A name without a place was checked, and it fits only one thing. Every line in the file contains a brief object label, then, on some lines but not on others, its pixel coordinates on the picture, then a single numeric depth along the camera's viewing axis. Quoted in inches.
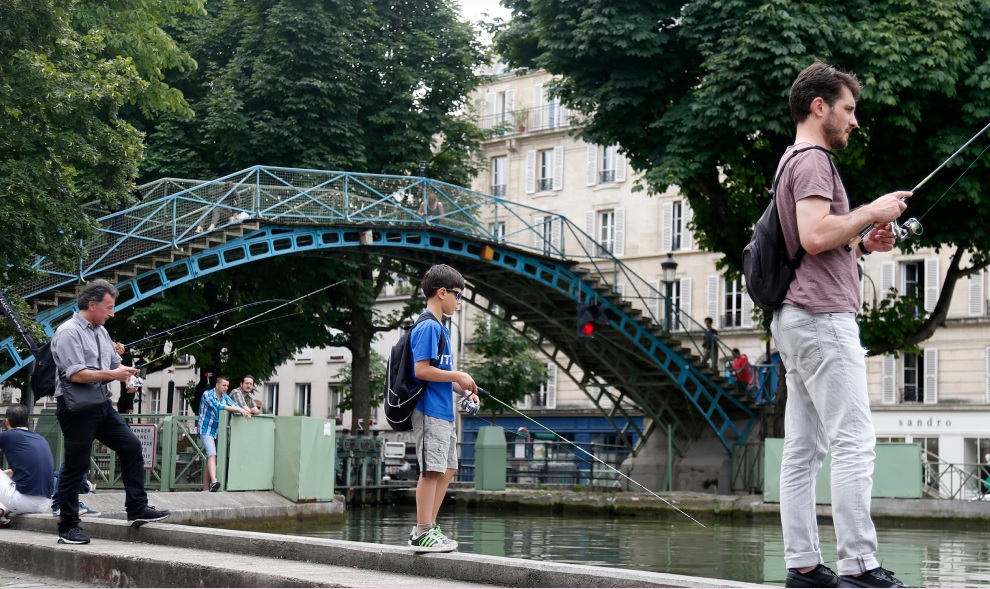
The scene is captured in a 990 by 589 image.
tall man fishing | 200.1
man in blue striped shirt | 725.3
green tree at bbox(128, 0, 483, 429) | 1240.2
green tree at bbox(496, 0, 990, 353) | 967.6
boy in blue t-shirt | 274.1
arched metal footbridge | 993.5
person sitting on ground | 428.1
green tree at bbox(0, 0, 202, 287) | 669.3
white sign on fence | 728.3
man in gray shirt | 344.5
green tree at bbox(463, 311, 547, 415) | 1774.1
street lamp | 1192.8
